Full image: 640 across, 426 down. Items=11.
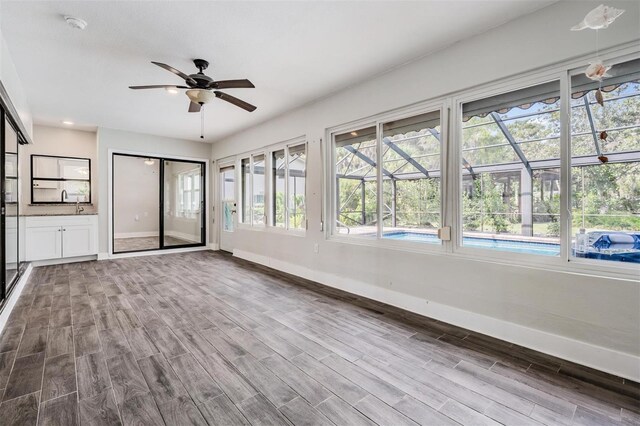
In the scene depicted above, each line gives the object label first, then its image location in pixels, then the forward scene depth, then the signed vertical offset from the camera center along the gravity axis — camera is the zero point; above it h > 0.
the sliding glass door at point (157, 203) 6.70 +0.26
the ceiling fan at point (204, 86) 2.94 +1.29
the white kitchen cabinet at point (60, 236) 5.17 -0.40
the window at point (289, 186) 4.80 +0.46
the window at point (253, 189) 5.77 +0.50
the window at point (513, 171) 2.39 +0.36
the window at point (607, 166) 2.05 +0.33
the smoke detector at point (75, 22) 2.45 +1.59
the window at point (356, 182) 3.74 +0.41
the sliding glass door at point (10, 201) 3.31 +0.15
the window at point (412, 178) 3.11 +0.39
